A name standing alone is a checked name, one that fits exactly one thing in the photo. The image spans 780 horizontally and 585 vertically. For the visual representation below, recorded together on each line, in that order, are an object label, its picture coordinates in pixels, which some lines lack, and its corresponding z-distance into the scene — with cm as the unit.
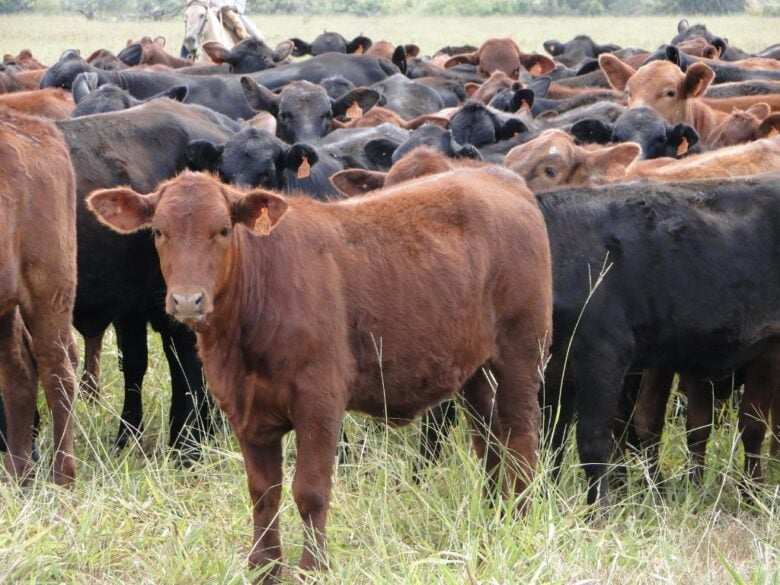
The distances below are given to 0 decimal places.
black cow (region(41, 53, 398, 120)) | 2528
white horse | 4184
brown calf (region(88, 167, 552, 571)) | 897
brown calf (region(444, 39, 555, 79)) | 3397
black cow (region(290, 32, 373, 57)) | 3728
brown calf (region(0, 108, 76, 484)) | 1072
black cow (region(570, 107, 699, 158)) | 1745
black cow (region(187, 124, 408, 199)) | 1413
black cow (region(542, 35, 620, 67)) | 4216
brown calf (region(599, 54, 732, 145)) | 2077
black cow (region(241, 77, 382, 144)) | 1992
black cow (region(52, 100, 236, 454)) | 1312
